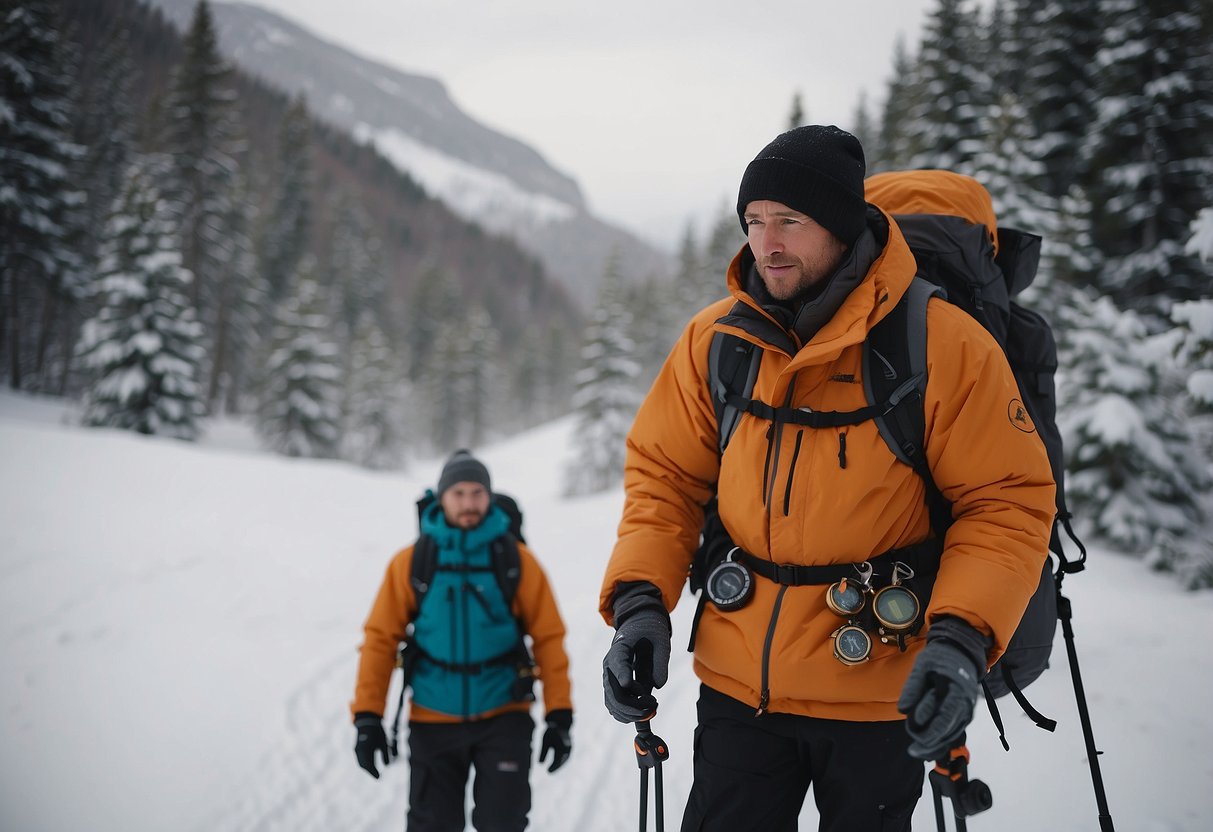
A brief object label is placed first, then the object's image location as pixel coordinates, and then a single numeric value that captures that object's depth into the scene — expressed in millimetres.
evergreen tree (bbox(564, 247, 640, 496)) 29828
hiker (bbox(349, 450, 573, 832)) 3443
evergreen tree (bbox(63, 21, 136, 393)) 32688
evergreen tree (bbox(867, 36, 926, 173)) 18047
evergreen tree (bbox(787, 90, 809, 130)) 24344
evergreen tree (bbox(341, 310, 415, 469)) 37250
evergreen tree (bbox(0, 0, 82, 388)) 21938
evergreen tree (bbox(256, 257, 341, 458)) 28688
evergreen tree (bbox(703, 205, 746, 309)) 33469
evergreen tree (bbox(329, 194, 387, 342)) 54188
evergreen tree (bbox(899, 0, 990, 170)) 16422
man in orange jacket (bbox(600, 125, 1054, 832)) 1857
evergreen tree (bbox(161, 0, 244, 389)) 28688
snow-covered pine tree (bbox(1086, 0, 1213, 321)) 14961
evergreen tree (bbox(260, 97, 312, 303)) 45844
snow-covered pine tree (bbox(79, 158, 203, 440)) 21641
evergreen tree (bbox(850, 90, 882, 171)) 28989
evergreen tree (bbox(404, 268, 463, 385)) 59875
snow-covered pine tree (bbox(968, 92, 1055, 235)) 13219
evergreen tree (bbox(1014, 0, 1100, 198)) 19094
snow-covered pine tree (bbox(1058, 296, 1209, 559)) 10867
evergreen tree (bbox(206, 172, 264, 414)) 34088
